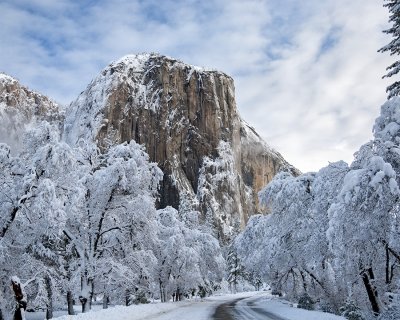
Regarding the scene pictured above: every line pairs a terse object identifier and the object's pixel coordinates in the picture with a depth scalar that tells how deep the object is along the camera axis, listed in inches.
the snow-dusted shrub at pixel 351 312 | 729.0
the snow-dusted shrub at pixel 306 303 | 1136.9
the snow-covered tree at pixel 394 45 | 762.2
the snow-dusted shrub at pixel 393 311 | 506.9
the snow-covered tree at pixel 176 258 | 1702.8
